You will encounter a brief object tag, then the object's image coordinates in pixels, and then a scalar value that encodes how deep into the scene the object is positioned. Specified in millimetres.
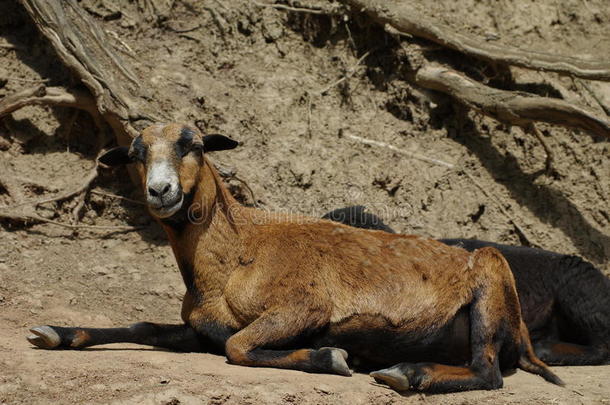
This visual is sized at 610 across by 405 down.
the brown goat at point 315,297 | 11695
